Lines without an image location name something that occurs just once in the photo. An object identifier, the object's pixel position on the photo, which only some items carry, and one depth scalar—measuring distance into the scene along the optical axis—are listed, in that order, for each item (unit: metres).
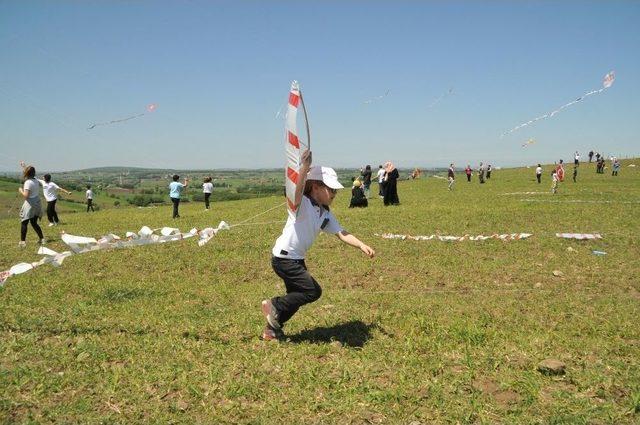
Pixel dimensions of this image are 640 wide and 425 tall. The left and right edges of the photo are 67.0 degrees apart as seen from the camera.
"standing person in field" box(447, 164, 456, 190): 40.78
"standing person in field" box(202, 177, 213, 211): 27.28
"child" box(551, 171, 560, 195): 30.69
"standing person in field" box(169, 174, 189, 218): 21.86
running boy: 5.59
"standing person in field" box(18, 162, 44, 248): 12.87
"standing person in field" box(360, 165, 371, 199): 27.56
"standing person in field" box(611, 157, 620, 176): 51.62
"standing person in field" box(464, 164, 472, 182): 54.30
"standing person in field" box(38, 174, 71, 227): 18.78
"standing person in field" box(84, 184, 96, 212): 32.88
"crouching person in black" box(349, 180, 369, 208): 23.77
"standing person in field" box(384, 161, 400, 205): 23.59
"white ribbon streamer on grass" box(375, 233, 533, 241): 12.86
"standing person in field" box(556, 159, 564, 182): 31.37
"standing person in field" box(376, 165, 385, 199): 25.09
